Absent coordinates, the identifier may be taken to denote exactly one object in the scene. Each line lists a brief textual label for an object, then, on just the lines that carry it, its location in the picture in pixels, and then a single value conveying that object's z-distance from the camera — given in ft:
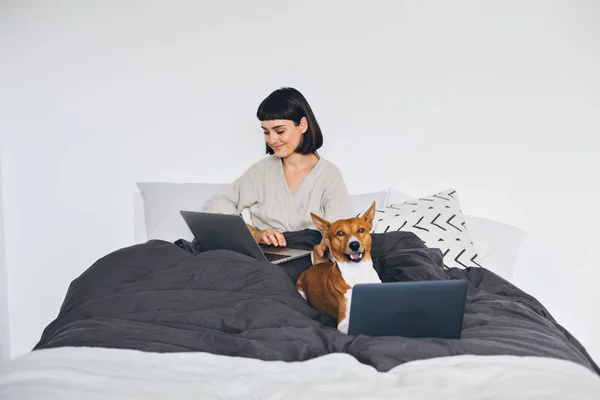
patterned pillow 8.17
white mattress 3.80
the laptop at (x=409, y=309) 4.82
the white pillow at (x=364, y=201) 9.58
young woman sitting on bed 8.62
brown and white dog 5.89
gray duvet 4.71
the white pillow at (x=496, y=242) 8.90
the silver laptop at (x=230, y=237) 6.77
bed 3.92
